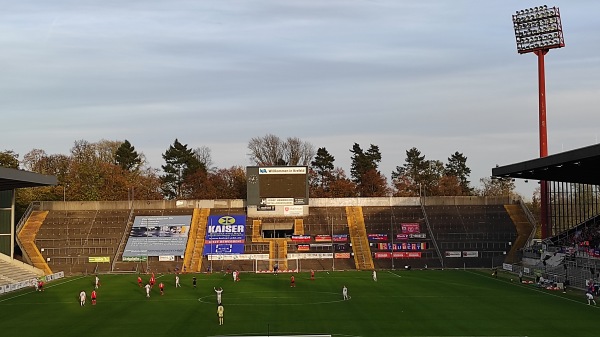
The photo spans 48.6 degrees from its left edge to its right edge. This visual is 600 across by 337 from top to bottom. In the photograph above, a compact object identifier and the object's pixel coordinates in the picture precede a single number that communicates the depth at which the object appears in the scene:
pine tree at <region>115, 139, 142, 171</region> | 127.81
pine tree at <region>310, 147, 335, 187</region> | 127.06
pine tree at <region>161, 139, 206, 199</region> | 126.69
